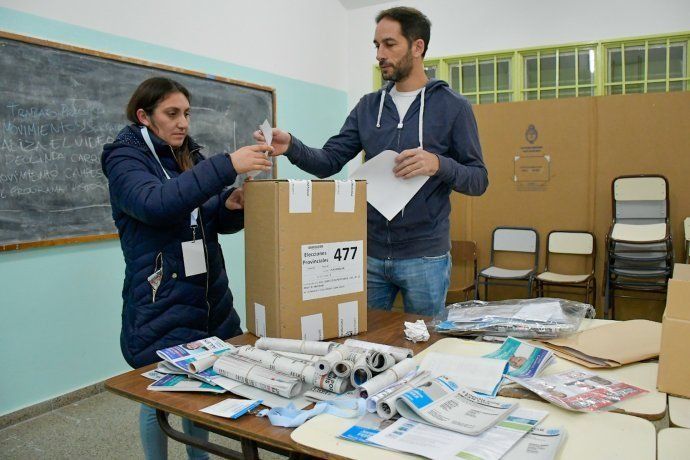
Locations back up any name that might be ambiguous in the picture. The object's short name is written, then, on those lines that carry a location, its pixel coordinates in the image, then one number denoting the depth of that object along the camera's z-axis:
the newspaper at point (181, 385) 1.09
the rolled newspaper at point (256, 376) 1.05
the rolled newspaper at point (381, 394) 0.95
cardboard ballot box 1.31
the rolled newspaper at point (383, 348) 1.14
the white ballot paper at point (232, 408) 0.98
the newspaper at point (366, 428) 0.88
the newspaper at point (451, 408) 0.89
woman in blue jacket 1.32
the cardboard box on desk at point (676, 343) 1.04
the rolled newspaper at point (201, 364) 1.14
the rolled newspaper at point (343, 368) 1.04
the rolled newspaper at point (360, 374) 1.04
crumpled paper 1.39
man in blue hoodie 1.76
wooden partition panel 4.15
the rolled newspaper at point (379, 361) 1.07
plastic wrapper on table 1.37
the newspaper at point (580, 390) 0.98
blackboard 2.57
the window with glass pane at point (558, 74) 4.61
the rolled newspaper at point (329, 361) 1.05
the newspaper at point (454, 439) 0.81
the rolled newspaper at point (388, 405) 0.93
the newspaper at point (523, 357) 1.13
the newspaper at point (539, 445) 0.80
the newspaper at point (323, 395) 1.03
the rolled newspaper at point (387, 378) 0.99
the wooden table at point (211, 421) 0.93
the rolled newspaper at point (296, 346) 1.18
